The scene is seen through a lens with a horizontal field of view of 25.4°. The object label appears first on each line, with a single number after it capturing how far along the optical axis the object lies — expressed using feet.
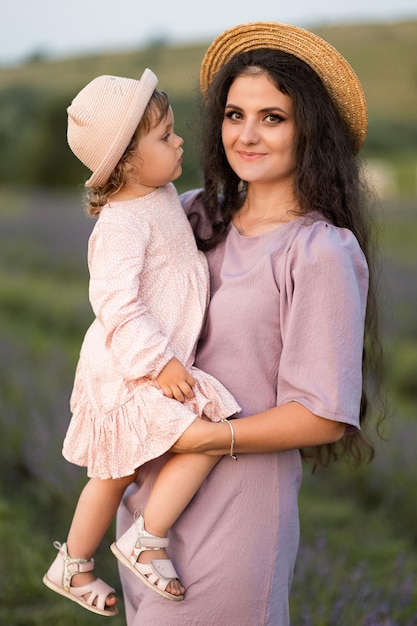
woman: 7.20
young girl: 7.30
